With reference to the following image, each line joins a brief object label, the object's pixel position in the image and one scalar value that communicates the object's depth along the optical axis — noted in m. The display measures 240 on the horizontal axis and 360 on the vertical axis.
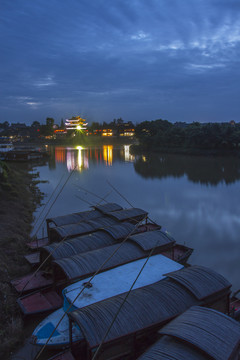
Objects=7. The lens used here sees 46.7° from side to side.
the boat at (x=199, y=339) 4.97
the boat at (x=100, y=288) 7.28
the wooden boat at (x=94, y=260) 8.80
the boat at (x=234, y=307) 8.20
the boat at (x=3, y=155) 52.84
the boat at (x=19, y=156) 52.13
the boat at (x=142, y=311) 6.02
